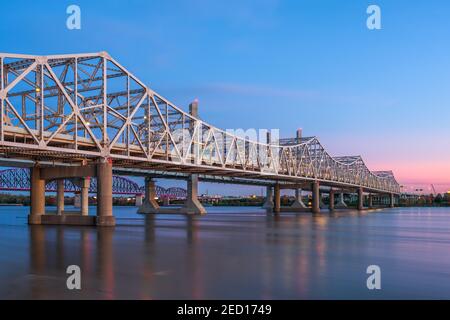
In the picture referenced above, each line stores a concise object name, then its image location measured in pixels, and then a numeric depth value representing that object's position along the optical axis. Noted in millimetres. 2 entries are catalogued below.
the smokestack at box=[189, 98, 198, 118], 109431
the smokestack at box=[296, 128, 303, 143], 189162
